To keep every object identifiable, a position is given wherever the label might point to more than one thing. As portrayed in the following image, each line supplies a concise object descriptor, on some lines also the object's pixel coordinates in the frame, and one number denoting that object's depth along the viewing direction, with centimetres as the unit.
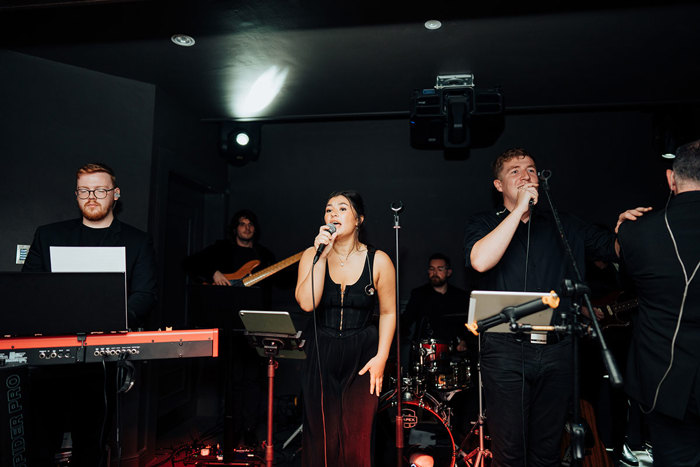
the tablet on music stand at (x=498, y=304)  186
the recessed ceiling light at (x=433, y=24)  340
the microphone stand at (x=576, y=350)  175
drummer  499
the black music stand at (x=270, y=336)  269
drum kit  368
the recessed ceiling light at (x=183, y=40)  363
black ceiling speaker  439
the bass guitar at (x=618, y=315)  412
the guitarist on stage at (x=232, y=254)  481
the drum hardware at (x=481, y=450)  331
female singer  253
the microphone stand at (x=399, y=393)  235
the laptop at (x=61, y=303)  212
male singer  222
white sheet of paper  246
